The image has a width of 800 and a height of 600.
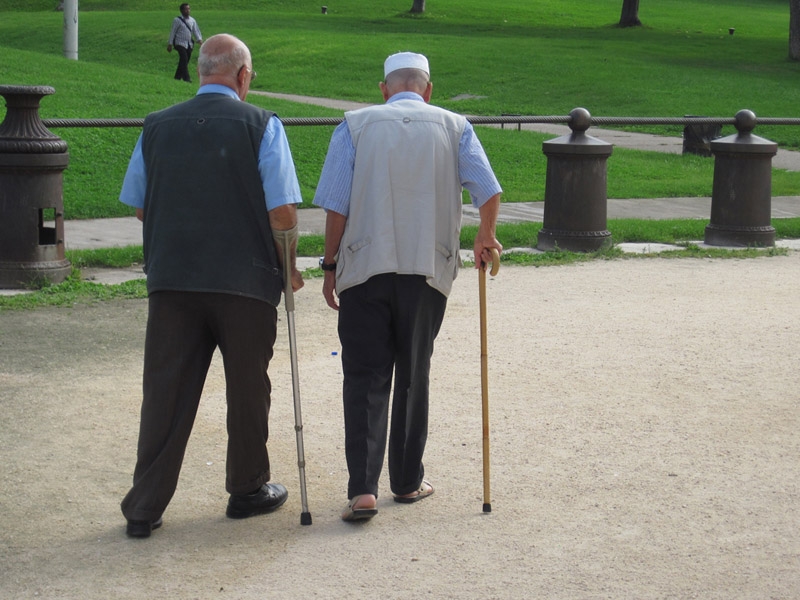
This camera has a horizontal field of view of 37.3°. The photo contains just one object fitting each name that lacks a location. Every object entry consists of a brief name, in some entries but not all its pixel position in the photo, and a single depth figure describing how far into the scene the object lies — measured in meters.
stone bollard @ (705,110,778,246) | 10.98
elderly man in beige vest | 4.40
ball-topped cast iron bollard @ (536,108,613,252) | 10.29
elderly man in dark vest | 4.17
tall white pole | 22.48
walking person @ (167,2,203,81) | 27.55
